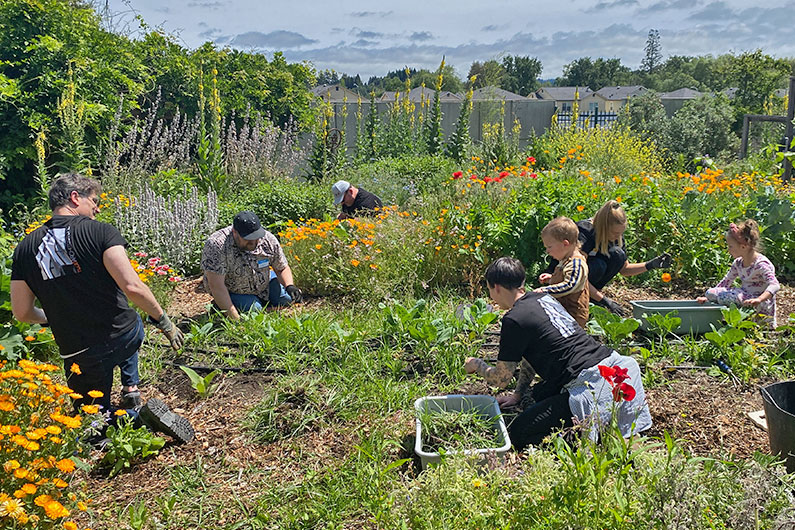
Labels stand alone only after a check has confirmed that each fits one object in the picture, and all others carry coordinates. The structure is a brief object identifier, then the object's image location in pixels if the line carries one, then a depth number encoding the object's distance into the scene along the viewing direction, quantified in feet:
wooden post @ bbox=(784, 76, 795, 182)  33.59
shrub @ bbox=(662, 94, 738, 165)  58.54
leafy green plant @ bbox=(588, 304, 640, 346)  12.82
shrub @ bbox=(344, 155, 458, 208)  29.84
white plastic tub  10.19
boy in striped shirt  12.57
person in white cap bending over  22.97
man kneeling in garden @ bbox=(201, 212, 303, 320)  15.80
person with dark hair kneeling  10.00
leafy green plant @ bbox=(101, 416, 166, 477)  10.14
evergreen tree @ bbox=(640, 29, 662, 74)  397.39
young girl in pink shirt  14.97
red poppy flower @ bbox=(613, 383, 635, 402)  7.81
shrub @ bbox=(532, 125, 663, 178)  33.42
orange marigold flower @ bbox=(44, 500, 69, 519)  6.50
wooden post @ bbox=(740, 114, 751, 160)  42.20
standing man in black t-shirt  9.89
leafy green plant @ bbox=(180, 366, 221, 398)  12.01
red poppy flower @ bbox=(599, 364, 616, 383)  7.81
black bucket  8.52
